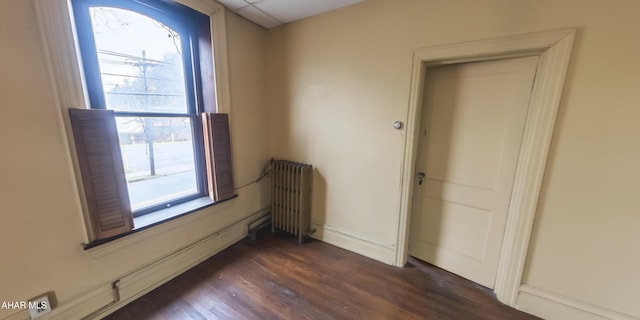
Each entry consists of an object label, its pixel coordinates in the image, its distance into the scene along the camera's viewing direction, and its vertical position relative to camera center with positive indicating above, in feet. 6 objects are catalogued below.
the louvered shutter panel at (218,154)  7.28 -1.12
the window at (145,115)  5.05 +0.10
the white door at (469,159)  5.84 -1.00
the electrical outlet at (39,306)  4.54 -3.77
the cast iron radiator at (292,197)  8.63 -2.92
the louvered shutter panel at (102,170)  4.77 -1.14
